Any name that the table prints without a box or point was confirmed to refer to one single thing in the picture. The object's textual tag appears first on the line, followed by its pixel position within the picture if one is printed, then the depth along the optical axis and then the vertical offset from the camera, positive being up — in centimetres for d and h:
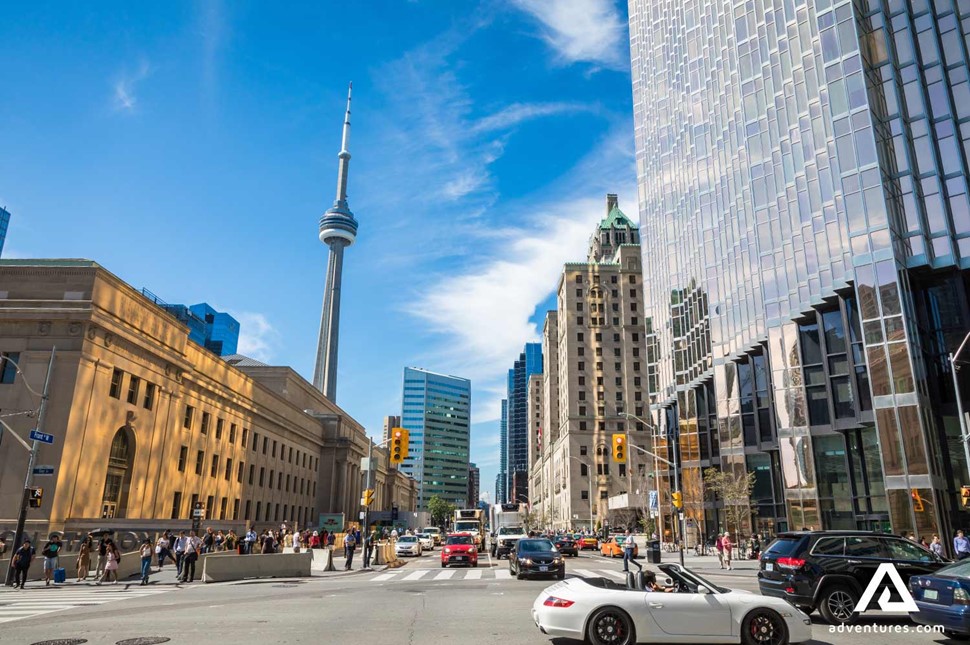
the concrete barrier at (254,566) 2558 -279
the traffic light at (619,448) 3309 +273
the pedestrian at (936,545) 2761 -176
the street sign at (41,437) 2527 +235
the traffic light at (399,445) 3047 +255
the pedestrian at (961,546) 2275 -149
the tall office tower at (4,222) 15510 +6560
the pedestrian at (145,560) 2457 -241
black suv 1253 -123
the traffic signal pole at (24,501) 2497 -19
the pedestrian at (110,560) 2466 -240
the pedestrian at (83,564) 2583 -268
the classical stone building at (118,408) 3691 +618
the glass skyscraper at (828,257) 3859 +1730
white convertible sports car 957 -173
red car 3086 -250
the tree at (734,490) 4819 +88
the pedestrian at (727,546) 3191 -220
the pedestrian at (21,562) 2333 -237
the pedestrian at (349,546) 3229 -238
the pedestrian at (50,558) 2420 -233
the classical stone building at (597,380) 11156 +2221
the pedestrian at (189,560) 2545 -245
